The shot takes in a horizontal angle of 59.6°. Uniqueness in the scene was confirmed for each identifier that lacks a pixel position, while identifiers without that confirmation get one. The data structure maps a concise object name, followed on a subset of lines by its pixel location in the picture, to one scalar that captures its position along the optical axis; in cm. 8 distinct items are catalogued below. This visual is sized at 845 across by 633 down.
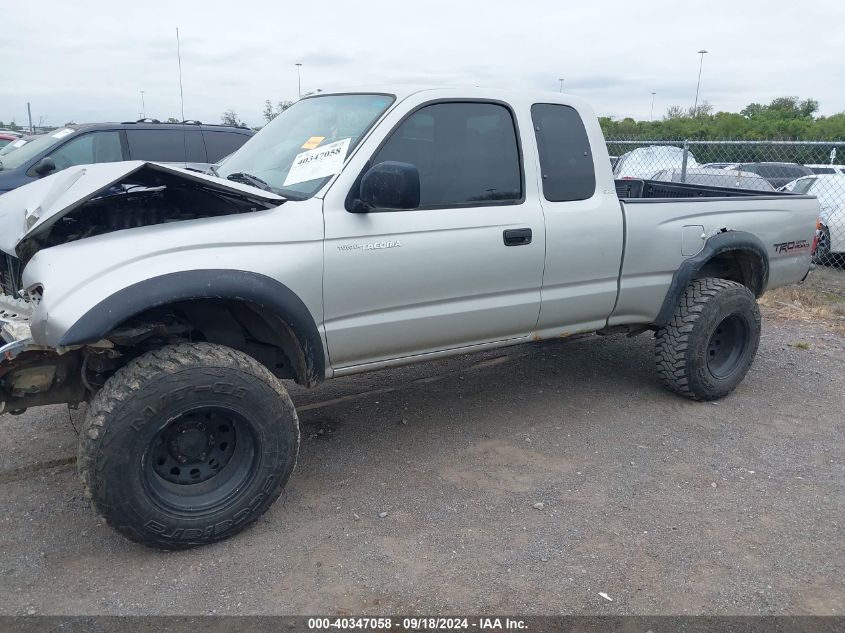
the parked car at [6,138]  1457
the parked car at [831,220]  1028
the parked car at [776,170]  1484
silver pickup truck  309
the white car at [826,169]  1234
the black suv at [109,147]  846
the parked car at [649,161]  1438
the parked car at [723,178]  1139
